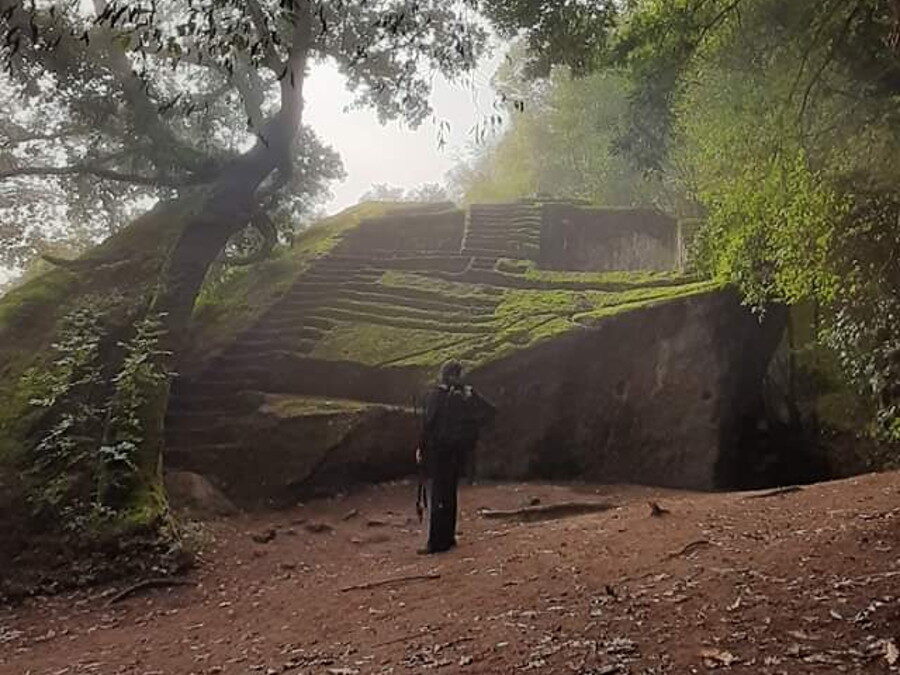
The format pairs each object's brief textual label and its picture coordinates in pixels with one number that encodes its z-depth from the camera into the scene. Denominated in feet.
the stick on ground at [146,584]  21.35
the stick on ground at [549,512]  29.32
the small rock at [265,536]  27.09
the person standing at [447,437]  22.61
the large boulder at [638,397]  37.60
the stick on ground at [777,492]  26.43
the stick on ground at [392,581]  19.43
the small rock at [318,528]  28.86
